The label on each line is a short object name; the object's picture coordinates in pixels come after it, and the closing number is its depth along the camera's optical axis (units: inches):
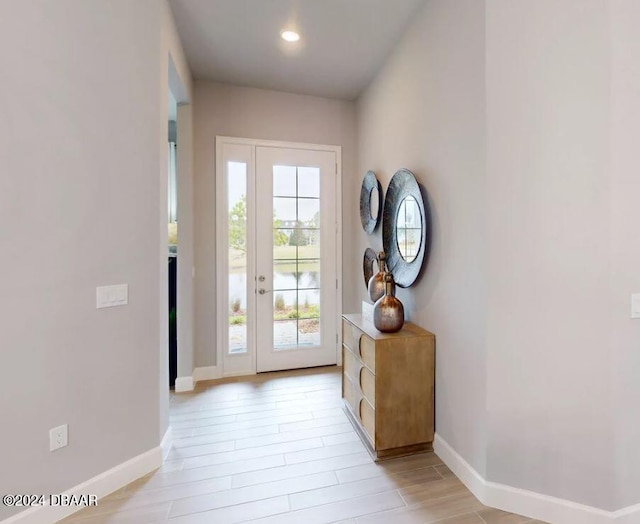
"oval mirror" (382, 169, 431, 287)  89.7
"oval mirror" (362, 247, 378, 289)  129.2
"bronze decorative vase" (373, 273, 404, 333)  85.4
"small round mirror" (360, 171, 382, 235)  122.6
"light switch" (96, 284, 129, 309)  70.6
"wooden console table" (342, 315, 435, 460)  81.0
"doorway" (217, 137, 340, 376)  135.4
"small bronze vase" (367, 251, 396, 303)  97.9
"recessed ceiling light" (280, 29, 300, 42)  102.3
